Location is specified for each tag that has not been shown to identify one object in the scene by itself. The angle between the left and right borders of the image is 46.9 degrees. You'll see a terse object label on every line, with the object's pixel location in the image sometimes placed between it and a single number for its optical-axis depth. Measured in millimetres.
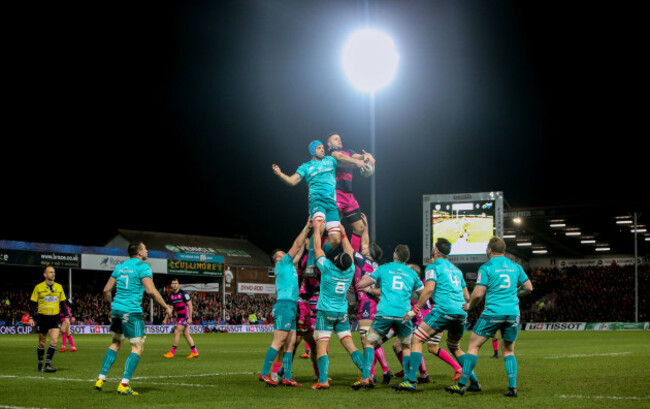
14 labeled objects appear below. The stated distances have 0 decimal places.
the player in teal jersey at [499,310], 10875
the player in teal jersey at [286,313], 12641
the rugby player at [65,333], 25353
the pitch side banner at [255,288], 75125
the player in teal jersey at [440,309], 11617
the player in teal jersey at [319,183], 13031
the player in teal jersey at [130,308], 11586
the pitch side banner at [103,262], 50566
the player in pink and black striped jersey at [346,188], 13969
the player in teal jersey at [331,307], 11844
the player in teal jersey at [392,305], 11961
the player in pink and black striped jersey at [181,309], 22873
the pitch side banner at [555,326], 54375
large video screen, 45062
